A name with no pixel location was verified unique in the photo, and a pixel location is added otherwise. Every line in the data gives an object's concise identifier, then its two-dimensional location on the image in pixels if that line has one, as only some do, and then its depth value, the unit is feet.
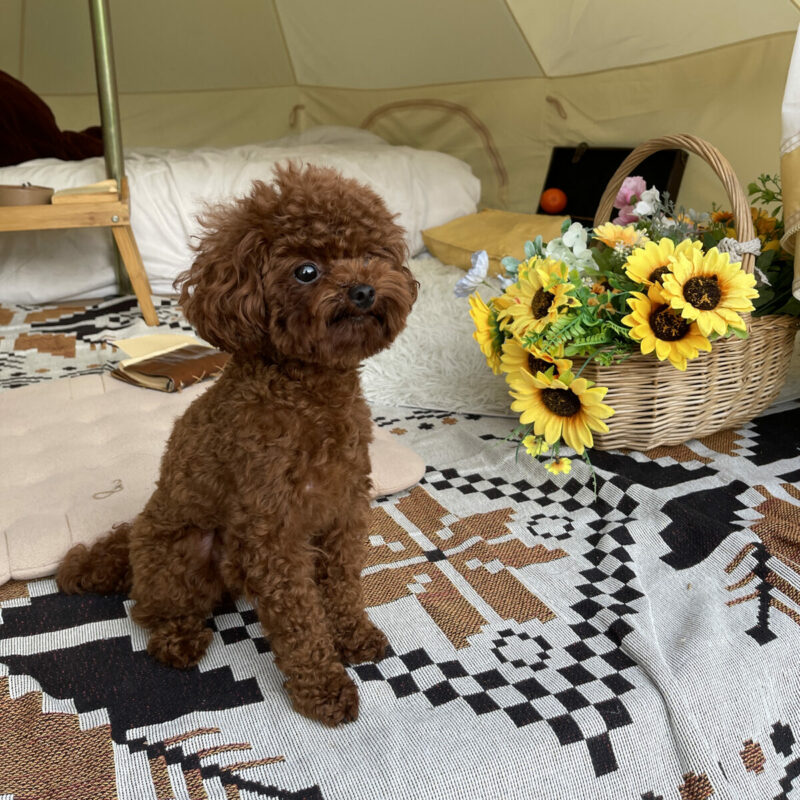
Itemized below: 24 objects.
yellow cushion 9.02
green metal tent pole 8.70
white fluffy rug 6.44
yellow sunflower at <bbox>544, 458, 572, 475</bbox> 4.63
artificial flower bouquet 4.42
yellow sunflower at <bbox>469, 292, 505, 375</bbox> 5.09
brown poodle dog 3.01
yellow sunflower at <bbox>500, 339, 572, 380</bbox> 4.82
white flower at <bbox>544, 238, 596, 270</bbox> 4.97
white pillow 9.33
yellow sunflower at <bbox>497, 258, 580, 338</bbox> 4.63
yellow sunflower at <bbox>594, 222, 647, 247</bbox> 5.15
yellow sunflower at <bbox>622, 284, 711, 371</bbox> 4.48
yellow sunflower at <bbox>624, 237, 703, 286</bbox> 4.52
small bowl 7.83
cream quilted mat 4.42
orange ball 10.28
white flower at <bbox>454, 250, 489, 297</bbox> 5.05
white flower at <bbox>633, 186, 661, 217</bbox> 5.45
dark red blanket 10.87
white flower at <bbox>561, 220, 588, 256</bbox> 4.96
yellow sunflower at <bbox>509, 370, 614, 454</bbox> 4.51
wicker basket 4.83
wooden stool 7.81
